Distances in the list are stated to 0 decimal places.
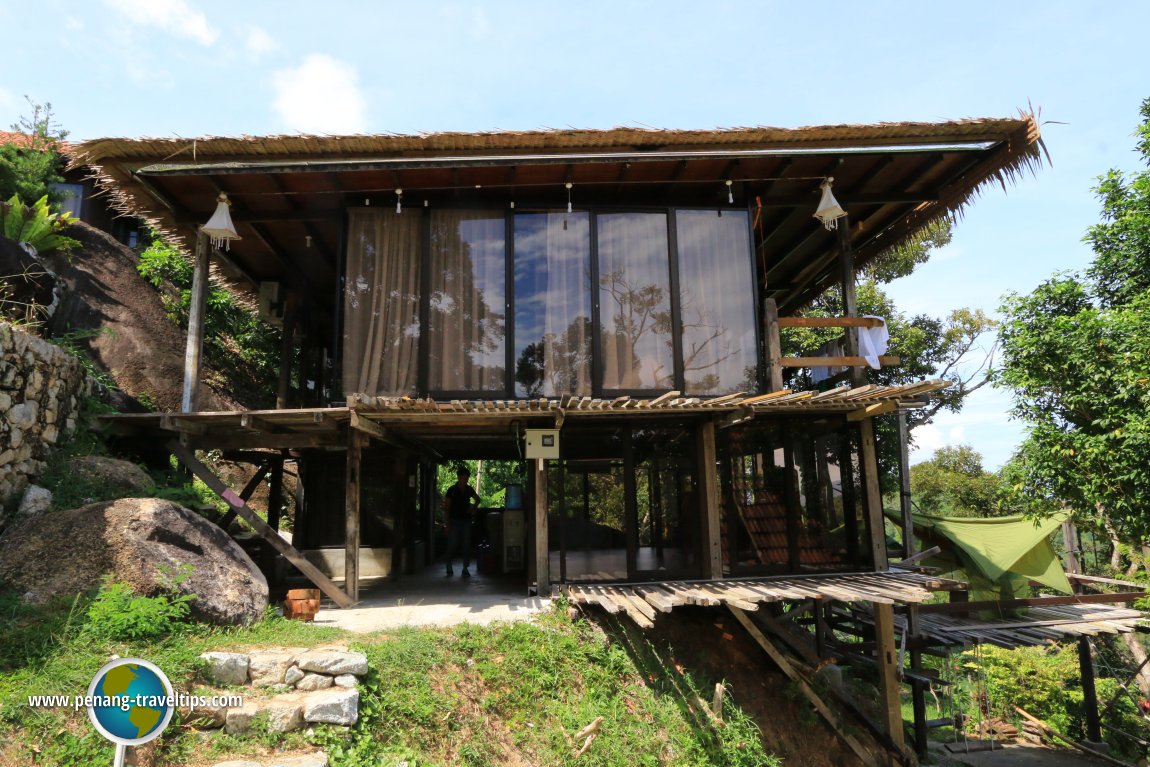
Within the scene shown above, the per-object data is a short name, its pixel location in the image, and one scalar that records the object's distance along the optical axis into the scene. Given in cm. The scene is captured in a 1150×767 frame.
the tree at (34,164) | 1307
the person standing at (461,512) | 1059
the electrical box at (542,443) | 814
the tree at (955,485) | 2059
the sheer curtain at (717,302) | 852
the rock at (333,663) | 530
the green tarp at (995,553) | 1190
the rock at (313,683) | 525
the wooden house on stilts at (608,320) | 780
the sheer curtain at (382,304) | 819
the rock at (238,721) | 473
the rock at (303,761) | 453
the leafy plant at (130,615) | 514
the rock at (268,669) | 524
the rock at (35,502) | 656
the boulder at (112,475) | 725
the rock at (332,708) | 493
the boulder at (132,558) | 560
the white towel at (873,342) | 884
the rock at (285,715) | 485
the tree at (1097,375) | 754
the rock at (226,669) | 505
